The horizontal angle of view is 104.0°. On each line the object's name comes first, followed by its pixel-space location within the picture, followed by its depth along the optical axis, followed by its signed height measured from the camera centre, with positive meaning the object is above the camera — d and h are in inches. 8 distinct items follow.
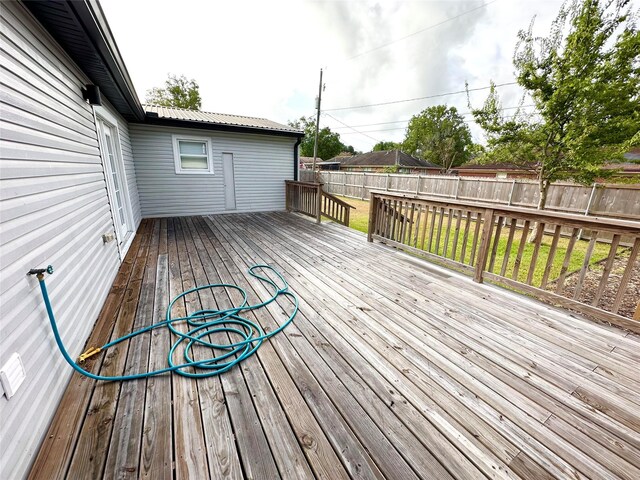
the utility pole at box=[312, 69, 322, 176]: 578.9 +160.3
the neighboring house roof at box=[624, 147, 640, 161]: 552.4 +65.7
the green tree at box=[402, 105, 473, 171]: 1306.6 +222.0
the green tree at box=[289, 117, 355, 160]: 1455.5 +199.4
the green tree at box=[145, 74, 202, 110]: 848.3 +253.8
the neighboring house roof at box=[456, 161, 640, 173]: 531.5 +36.4
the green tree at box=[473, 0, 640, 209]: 207.6 +76.8
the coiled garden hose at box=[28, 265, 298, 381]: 61.1 -49.8
